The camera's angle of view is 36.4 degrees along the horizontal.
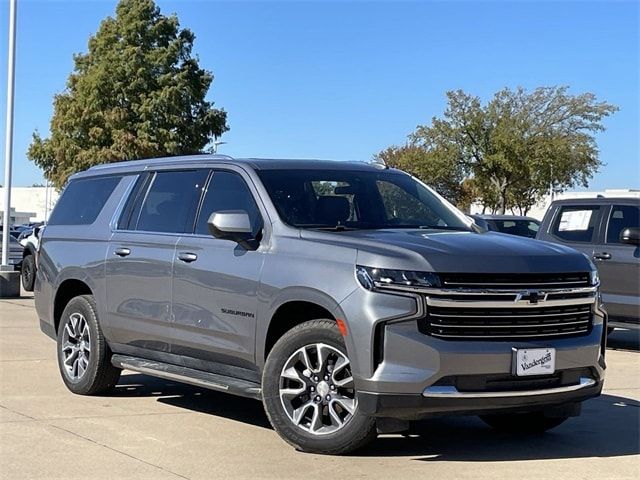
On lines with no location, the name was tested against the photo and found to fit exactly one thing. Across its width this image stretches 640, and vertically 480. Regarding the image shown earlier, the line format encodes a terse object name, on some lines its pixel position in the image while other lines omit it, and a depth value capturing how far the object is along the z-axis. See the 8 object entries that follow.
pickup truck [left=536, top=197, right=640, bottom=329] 11.83
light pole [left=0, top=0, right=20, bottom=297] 17.97
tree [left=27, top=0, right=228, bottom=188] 43.28
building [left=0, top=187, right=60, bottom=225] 109.44
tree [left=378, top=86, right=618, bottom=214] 47.66
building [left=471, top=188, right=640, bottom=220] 52.66
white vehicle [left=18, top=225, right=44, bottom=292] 18.77
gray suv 5.69
